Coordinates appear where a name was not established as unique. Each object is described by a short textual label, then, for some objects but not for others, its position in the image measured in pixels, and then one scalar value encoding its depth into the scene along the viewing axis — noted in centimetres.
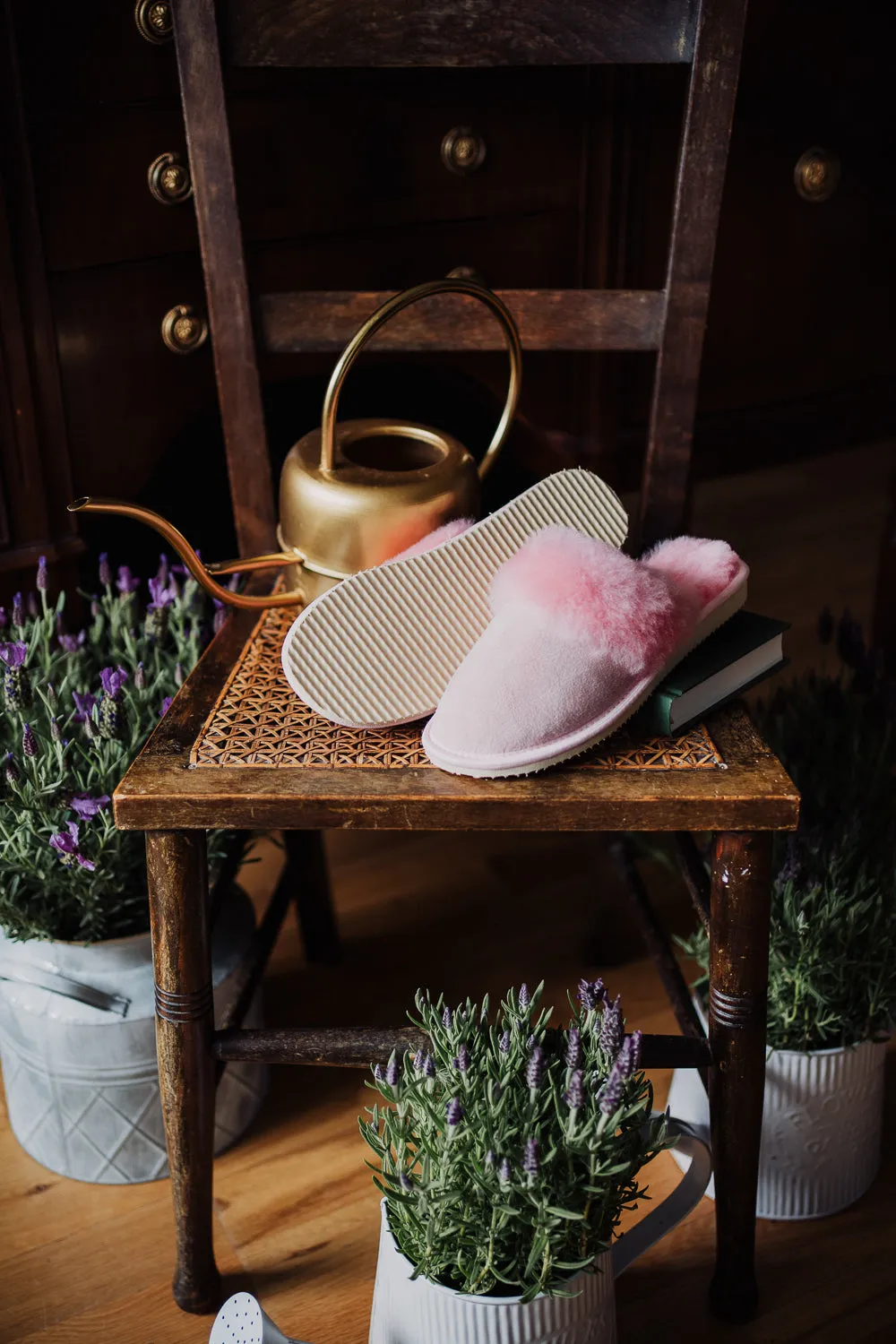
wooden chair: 79
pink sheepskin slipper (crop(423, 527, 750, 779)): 79
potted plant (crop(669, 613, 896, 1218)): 99
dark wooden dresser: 122
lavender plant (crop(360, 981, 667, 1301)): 73
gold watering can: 93
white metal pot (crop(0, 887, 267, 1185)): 102
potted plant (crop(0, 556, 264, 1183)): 99
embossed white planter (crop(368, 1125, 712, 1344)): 76
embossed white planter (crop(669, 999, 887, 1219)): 100
